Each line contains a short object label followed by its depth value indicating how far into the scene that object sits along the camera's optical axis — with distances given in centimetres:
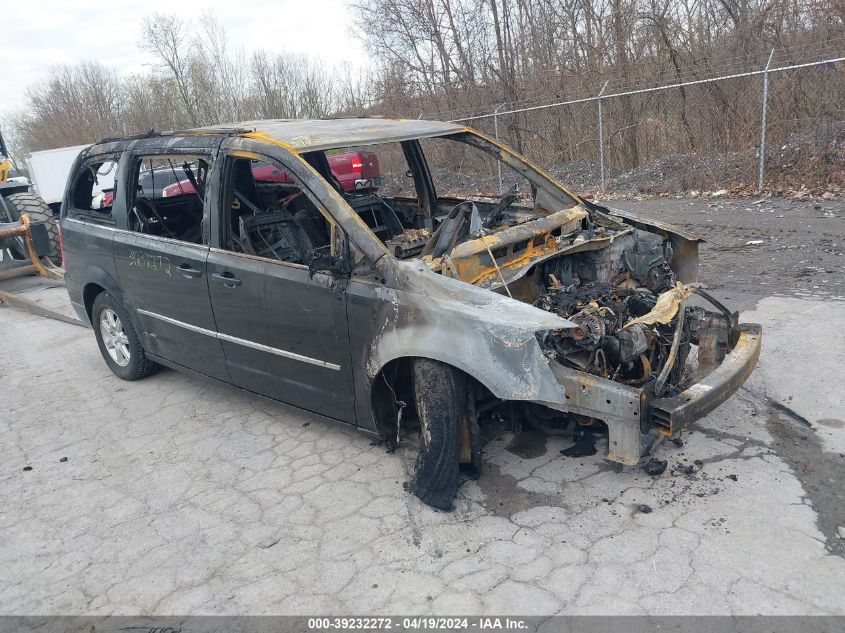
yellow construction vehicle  986
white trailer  2166
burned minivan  313
